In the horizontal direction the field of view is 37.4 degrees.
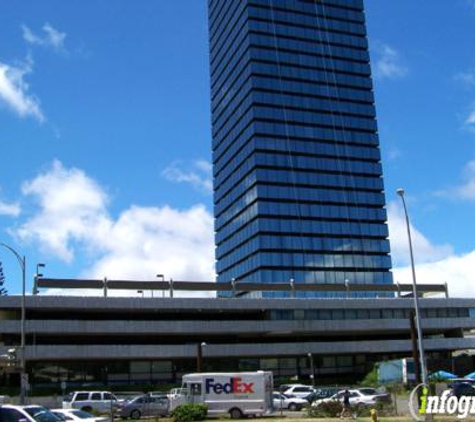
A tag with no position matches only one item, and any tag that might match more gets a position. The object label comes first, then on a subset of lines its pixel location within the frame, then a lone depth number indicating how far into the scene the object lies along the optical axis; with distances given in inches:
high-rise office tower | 5447.8
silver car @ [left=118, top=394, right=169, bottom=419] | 1740.9
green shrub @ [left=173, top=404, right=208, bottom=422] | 1440.7
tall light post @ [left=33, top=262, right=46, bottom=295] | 2982.3
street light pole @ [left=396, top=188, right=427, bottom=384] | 1359.5
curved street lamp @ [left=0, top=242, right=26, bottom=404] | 1461.2
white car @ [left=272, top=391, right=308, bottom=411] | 1971.0
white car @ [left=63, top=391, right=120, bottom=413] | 1870.1
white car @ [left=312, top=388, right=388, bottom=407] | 1745.8
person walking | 1451.8
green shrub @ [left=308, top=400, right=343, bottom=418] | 1494.8
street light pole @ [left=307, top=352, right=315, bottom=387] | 3095.0
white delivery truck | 1646.2
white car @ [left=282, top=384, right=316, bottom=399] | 2158.0
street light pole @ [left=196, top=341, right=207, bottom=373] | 2178.9
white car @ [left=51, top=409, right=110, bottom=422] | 1086.1
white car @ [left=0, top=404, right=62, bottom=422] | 899.4
